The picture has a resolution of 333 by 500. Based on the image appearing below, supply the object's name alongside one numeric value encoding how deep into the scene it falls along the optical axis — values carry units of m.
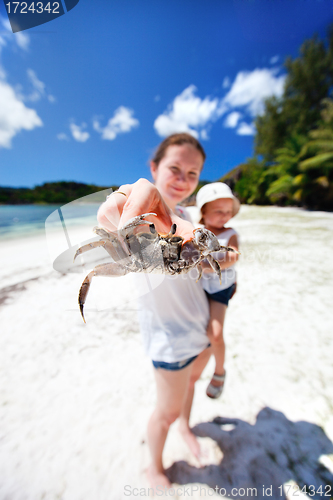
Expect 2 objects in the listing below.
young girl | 1.21
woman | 1.16
